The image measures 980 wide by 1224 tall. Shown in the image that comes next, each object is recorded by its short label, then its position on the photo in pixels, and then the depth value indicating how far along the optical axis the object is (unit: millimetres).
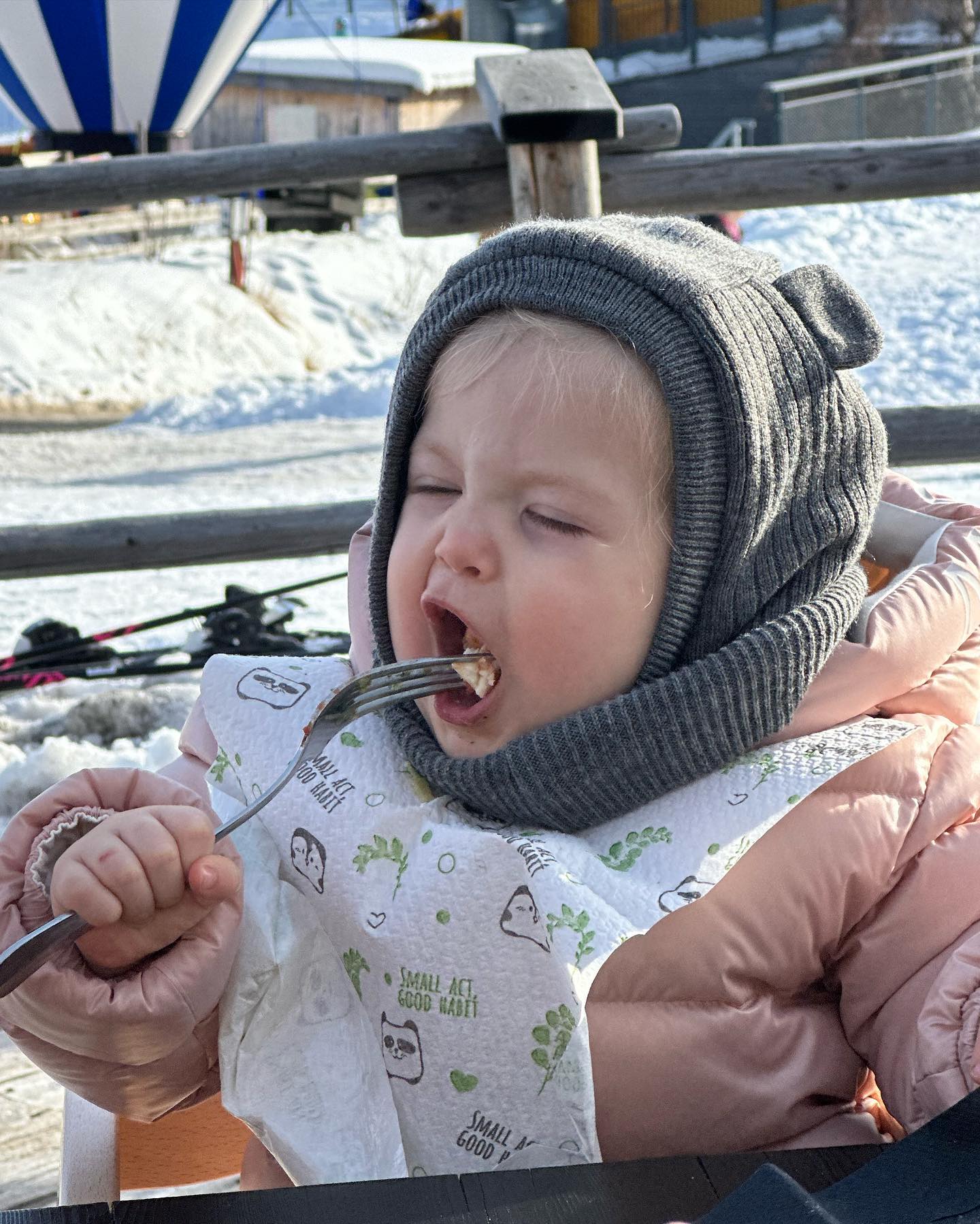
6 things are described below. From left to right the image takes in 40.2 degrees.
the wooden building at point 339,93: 22406
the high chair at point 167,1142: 1312
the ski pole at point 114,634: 3781
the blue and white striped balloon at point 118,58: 9562
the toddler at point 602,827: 1117
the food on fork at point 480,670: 1214
